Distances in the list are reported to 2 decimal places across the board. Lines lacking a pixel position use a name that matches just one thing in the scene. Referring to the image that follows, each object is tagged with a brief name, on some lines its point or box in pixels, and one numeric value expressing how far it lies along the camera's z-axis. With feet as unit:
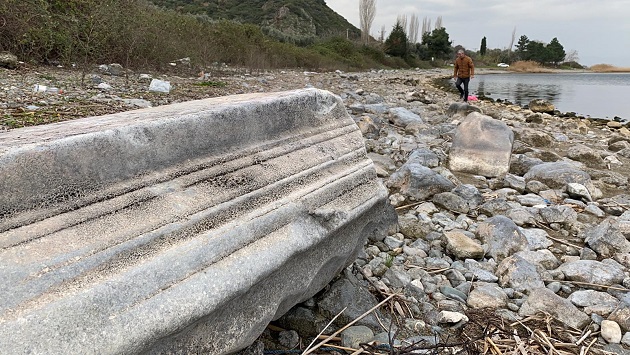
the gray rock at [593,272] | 8.35
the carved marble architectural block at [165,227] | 3.28
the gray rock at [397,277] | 7.58
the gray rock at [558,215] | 11.29
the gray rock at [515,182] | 13.89
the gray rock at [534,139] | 21.30
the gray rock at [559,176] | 13.65
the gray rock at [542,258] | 9.07
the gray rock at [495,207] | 11.78
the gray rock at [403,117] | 23.61
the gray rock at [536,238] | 9.88
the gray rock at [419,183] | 12.24
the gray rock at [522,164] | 15.70
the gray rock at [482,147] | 15.20
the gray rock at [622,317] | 6.98
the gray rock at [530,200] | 12.51
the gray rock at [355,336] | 5.67
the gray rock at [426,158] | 15.48
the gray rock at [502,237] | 9.37
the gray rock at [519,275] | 8.07
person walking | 36.60
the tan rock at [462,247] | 9.18
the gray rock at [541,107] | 39.91
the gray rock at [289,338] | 5.62
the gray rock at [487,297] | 7.40
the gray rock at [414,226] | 10.07
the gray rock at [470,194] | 12.18
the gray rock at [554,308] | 7.02
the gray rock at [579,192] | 13.02
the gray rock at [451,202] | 11.72
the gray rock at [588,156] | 18.06
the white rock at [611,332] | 6.71
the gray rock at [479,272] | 8.34
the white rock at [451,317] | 6.69
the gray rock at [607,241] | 9.56
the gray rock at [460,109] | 29.07
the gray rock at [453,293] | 7.57
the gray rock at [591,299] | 7.51
